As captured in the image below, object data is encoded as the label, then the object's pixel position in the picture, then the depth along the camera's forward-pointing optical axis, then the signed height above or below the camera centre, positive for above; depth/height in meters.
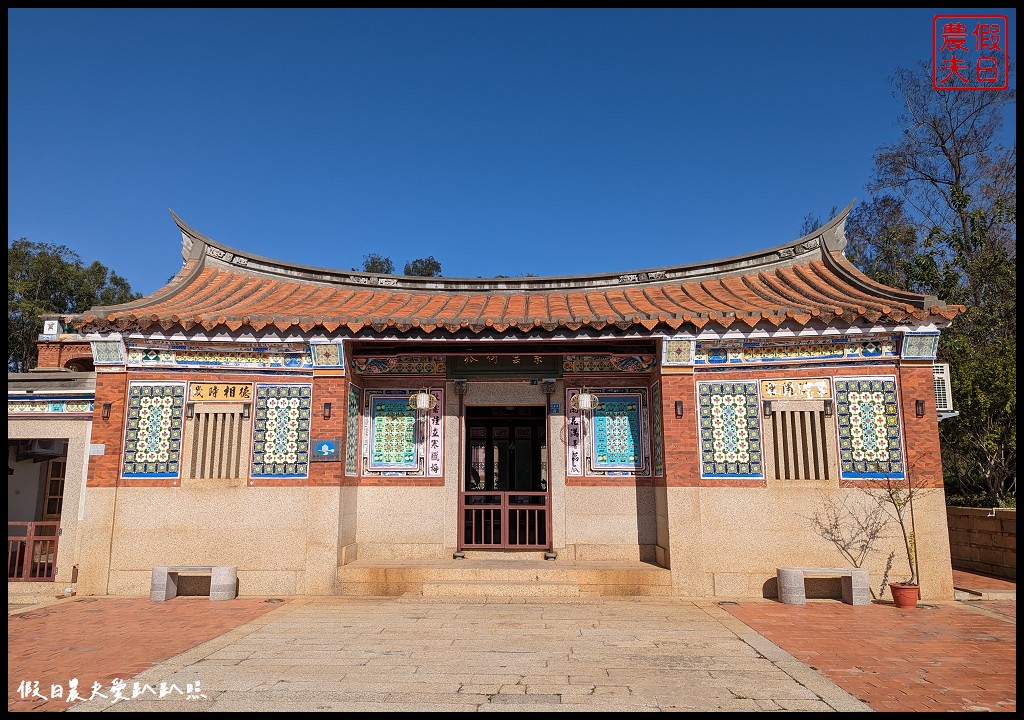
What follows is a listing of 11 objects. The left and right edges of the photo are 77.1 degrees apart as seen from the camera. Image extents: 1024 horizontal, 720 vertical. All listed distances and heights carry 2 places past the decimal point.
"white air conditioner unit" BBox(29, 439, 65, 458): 12.98 +0.11
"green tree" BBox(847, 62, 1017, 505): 10.62 +4.14
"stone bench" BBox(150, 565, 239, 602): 8.11 -1.58
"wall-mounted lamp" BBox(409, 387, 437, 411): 9.38 +0.82
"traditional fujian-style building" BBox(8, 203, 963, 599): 8.29 +0.27
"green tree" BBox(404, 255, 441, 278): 50.07 +14.75
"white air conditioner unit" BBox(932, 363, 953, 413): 8.62 +0.92
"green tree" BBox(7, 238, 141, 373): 27.75 +7.67
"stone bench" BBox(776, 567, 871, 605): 7.71 -1.52
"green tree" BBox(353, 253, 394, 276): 47.66 +14.22
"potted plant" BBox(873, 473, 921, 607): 7.92 -0.65
